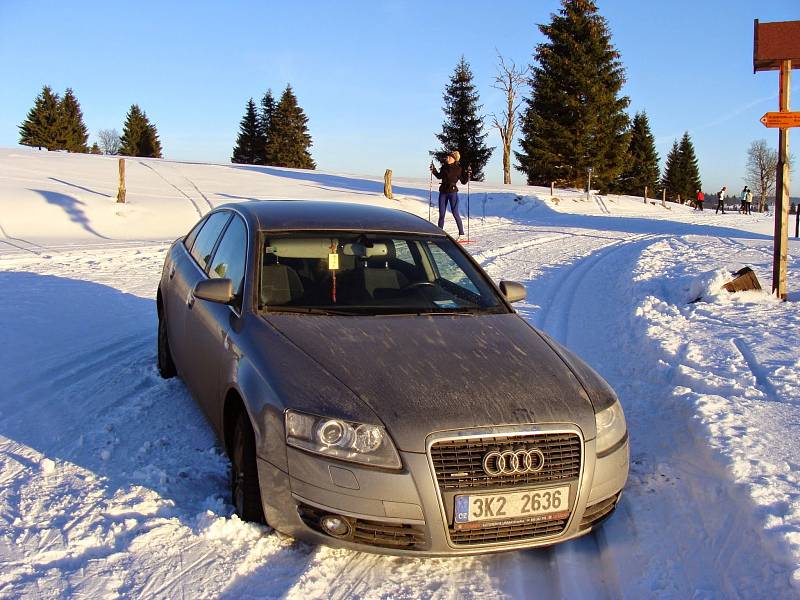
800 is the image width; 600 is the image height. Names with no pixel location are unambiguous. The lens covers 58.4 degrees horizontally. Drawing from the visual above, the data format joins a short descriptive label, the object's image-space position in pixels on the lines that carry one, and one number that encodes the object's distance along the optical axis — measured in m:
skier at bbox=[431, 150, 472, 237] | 14.96
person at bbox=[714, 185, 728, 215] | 41.63
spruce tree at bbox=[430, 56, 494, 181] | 55.00
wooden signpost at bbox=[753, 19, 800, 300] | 7.74
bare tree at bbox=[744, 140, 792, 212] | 90.25
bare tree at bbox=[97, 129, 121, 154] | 101.02
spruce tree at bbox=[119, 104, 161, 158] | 73.38
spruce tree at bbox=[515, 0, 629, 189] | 43.47
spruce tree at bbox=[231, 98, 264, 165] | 68.50
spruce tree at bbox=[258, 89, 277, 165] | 66.81
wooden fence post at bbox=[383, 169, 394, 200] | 26.70
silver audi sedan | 2.77
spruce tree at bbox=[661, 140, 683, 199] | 79.62
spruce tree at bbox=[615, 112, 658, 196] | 66.44
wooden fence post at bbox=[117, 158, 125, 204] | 20.42
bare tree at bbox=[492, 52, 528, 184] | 53.69
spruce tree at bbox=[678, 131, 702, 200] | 80.19
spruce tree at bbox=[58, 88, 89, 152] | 65.62
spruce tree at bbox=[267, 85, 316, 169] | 64.50
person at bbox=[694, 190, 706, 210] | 50.47
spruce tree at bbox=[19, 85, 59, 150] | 64.62
